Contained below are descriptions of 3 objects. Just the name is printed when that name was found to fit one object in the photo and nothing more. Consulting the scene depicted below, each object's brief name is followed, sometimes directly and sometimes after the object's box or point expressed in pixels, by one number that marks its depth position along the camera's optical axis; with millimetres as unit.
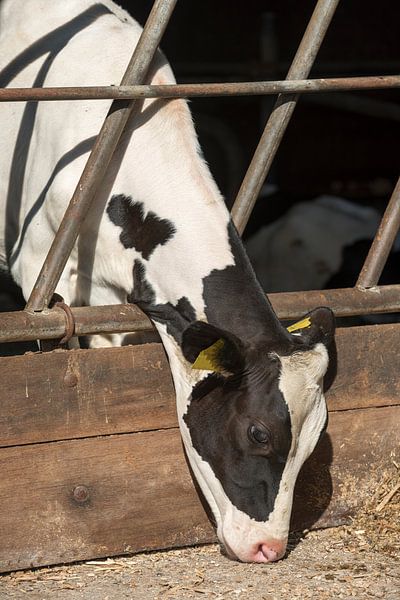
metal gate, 3309
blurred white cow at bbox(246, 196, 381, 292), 7258
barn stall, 3342
